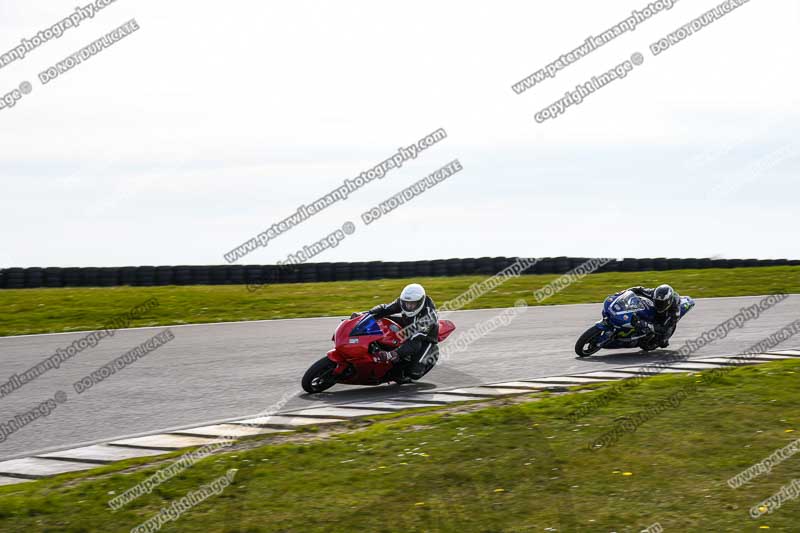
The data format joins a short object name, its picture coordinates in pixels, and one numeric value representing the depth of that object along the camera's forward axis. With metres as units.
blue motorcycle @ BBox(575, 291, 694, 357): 14.81
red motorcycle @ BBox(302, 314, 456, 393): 11.76
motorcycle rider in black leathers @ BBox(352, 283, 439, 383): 12.10
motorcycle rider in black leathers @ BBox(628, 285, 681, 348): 14.96
